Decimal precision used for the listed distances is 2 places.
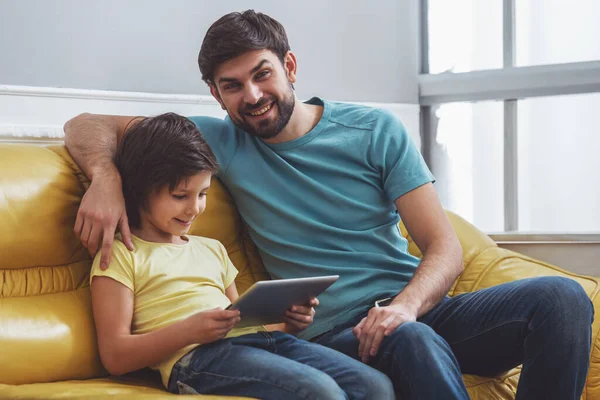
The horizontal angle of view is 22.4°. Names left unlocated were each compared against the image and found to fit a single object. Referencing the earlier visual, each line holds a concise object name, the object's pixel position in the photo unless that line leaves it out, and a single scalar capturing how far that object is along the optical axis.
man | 2.68
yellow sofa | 2.53
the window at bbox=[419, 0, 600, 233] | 3.67
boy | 2.50
